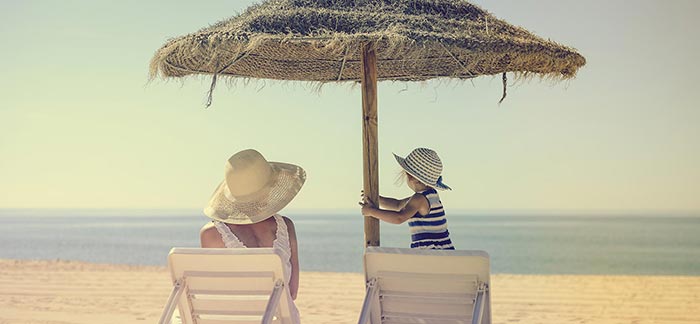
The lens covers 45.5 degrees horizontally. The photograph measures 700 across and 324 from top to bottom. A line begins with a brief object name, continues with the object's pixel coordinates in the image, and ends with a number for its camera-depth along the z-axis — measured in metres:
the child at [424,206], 4.21
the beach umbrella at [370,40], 3.99
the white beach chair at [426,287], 3.28
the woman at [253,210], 3.71
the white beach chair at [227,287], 3.32
